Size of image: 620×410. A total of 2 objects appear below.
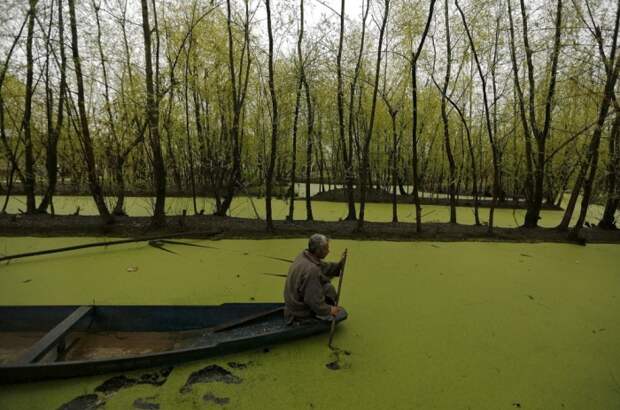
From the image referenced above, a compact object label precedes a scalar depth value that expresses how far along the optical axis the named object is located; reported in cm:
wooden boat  226
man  231
